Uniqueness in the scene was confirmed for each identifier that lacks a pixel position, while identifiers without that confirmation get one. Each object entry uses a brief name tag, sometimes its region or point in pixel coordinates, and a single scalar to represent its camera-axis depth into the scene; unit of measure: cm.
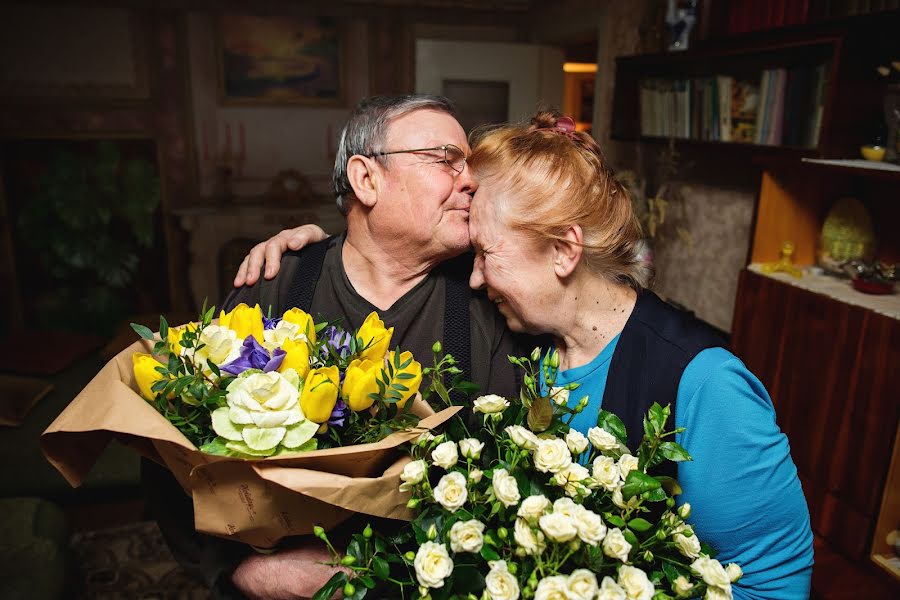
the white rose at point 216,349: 95
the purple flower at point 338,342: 103
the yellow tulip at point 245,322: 101
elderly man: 143
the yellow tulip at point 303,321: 105
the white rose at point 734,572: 82
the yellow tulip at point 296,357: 97
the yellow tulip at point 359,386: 93
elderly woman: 108
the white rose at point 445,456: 86
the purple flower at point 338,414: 95
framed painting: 537
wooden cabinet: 235
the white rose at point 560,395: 96
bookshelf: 246
